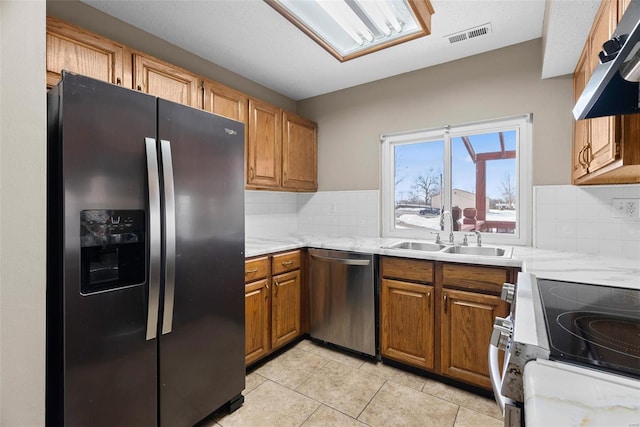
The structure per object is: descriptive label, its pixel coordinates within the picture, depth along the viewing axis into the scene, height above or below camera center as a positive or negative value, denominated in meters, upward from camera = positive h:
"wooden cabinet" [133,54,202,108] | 1.85 +0.85
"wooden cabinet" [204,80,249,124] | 2.23 +0.86
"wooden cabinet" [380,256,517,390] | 1.88 -0.69
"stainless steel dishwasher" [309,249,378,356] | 2.30 -0.70
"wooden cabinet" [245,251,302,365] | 2.13 -0.70
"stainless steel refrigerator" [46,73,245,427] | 1.19 -0.22
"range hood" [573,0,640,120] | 0.64 +0.35
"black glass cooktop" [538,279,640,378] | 0.62 -0.30
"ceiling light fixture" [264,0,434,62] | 1.67 +1.16
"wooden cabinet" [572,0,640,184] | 1.10 +0.32
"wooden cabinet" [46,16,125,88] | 1.49 +0.83
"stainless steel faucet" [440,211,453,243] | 2.55 -0.10
